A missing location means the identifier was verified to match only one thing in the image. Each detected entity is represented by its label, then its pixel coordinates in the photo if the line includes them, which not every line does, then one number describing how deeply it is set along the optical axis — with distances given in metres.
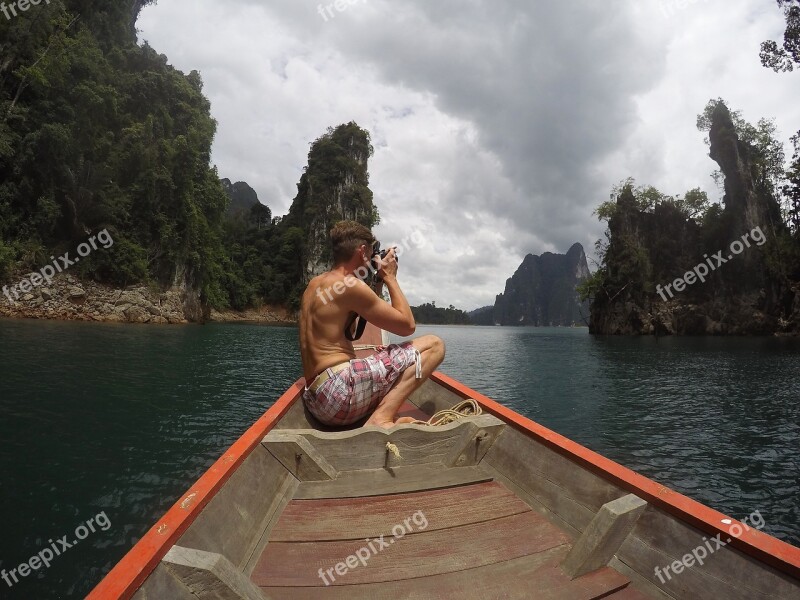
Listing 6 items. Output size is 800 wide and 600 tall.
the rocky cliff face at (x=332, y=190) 64.19
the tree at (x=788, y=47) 20.83
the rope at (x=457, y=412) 3.35
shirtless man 3.11
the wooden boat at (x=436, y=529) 1.55
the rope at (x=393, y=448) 2.62
